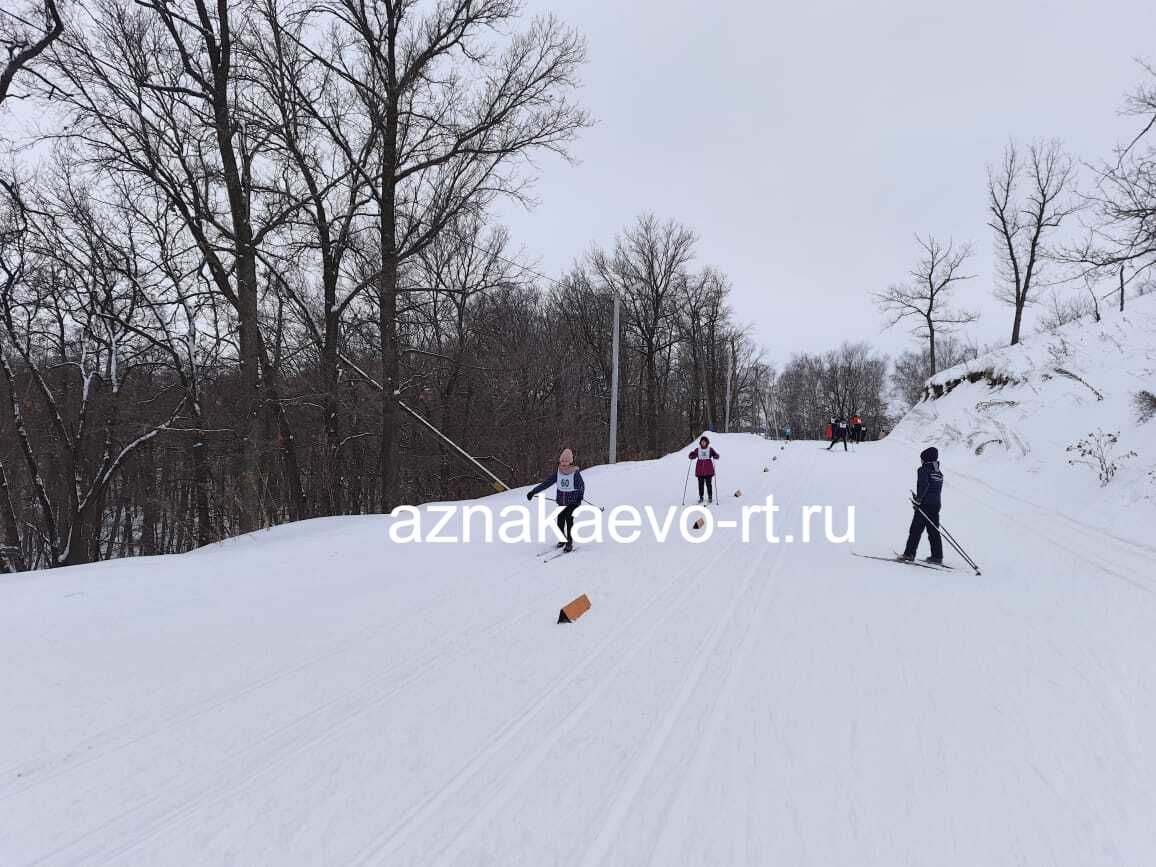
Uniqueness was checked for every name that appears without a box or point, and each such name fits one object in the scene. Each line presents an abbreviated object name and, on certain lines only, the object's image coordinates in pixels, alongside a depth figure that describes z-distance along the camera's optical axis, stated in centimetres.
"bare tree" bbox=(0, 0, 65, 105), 964
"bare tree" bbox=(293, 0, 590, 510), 1280
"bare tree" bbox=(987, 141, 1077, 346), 3000
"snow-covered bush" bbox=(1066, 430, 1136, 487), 1127
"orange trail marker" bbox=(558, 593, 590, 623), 557
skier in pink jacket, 1269
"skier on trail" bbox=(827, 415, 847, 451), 2571
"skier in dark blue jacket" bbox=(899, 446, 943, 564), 758
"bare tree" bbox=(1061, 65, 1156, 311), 971
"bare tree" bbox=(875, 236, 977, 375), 3544
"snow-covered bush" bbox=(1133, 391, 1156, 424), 1293
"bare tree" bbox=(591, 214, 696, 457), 4166
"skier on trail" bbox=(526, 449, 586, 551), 884
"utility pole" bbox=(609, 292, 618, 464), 2031
